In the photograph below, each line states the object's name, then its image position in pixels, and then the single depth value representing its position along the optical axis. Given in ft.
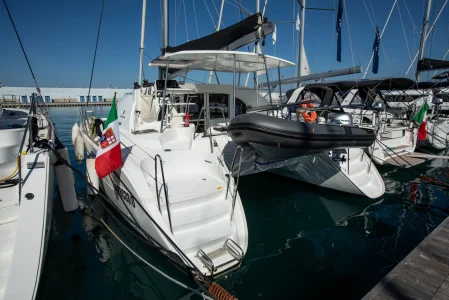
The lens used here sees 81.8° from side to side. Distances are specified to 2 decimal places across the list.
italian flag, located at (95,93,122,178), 12.15
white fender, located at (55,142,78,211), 14.28
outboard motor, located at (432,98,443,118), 45.61
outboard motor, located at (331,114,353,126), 17.63
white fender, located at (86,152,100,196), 18.02
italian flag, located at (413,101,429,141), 33.22
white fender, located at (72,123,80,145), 26.76
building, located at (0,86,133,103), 137.55
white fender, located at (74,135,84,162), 25.62
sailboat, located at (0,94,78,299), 8.29
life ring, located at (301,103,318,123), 18.70
